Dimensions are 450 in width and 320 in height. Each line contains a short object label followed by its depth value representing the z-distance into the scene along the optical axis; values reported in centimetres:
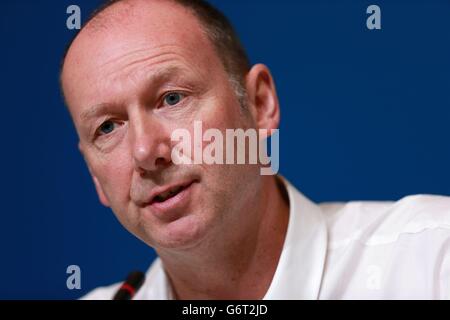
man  134
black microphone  149
